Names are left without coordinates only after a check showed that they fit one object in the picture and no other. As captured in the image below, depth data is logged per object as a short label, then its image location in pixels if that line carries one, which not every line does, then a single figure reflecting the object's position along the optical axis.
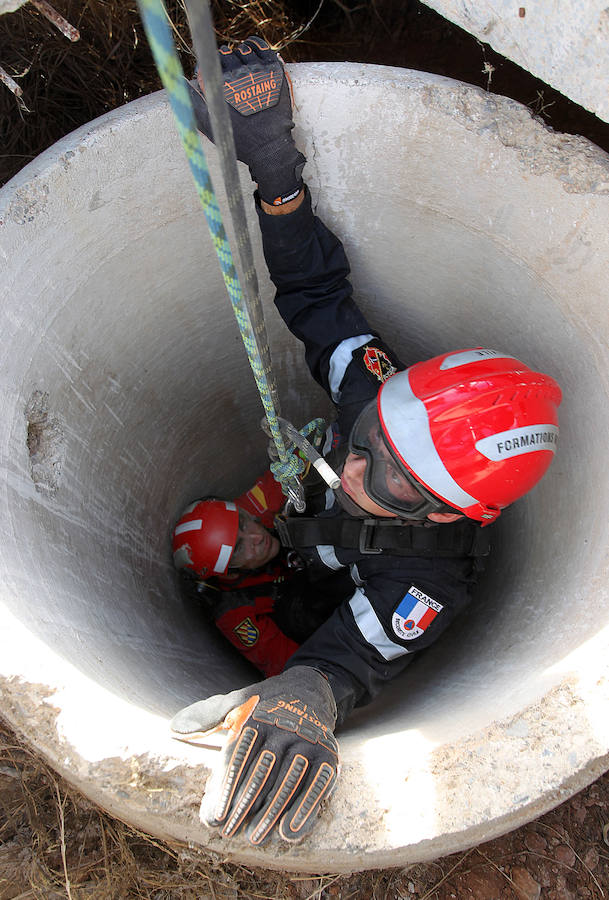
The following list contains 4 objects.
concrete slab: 1.25
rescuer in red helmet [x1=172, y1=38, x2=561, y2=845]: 1.23
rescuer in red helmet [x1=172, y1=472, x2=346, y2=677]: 2.16
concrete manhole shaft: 1.09
